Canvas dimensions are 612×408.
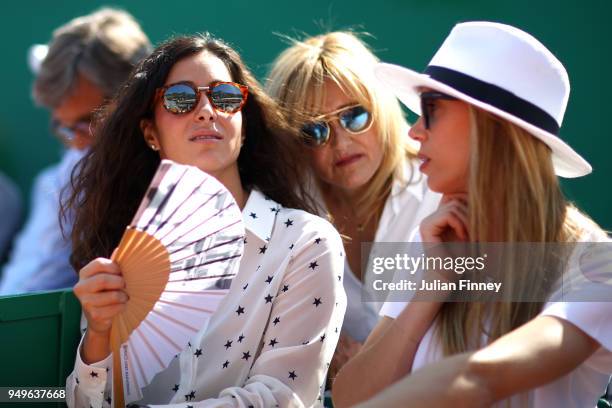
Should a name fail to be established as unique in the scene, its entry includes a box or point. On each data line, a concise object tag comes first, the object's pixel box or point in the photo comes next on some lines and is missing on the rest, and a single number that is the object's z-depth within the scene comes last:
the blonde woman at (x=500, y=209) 4.21
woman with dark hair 4.71
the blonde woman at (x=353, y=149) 6.32
